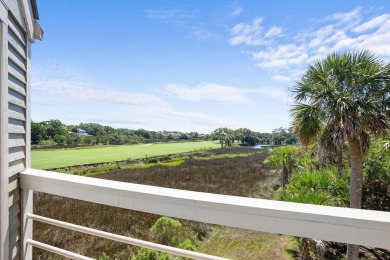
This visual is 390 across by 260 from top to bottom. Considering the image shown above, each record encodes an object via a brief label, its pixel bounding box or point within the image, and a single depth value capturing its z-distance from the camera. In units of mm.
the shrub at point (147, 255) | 4547
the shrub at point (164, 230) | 6168
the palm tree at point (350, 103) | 6664
